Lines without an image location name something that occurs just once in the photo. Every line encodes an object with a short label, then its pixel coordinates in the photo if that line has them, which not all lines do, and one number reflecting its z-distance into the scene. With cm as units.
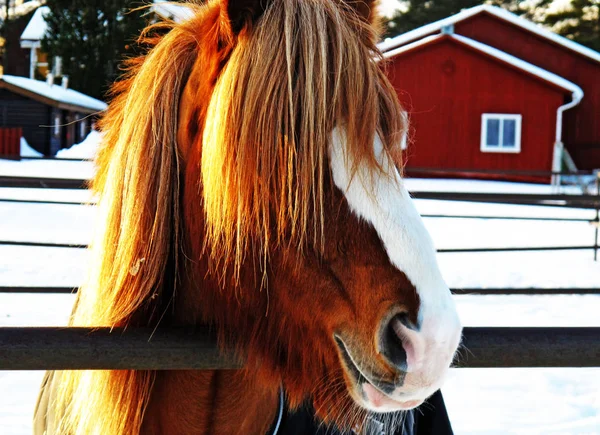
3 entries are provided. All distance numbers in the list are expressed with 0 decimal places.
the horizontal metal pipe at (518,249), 594
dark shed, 2522
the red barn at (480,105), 2011
